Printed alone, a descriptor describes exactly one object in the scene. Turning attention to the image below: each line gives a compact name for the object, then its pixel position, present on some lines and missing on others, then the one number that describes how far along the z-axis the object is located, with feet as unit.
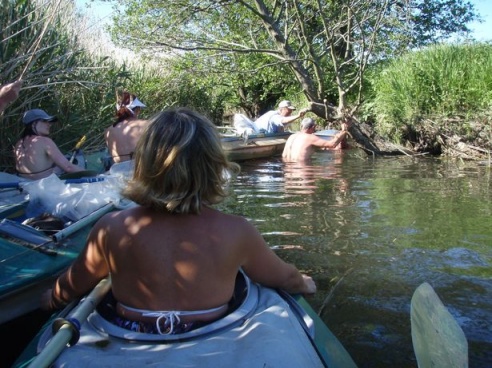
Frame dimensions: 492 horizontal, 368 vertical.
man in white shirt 47.21
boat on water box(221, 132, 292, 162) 40.75
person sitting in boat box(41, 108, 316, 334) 6.44
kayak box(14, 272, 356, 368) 5.89
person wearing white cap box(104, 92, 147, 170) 20.86
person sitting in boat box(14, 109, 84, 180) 18.19
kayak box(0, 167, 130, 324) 9.68
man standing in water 34.35
